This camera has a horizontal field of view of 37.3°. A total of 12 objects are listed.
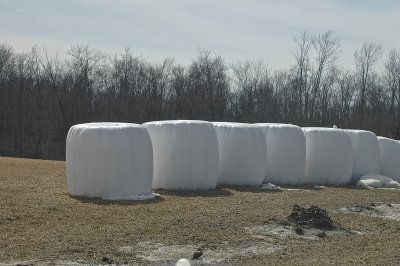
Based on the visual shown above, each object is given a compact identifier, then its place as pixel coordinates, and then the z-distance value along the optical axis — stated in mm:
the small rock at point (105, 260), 8680
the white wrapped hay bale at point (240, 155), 20250
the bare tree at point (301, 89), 58906
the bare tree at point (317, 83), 59381
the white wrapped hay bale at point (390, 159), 27188
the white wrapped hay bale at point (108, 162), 15219
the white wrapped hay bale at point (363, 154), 25203
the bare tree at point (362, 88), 59406
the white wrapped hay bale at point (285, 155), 22000
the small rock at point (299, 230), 11917
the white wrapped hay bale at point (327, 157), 23750
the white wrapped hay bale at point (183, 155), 17984
